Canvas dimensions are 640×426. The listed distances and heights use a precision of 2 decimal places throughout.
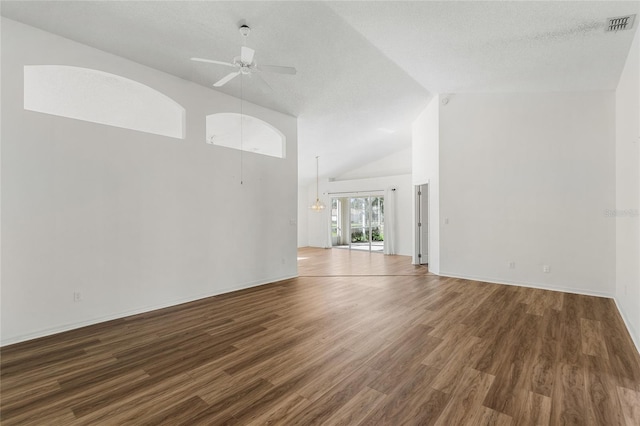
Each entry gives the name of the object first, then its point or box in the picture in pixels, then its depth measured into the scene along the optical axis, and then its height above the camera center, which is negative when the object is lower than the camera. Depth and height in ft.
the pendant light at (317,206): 37.65 +0.89
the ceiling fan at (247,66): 10.02 +5.34
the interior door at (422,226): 25.64 -1.17
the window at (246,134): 20.34 +6.11
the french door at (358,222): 35.96 -1.26
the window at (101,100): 13.06 +5.61
